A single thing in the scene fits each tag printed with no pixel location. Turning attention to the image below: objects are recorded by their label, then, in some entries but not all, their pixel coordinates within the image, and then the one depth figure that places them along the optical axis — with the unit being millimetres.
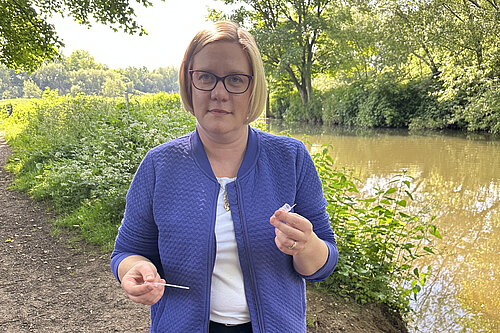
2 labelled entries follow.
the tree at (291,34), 26141
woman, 1123
